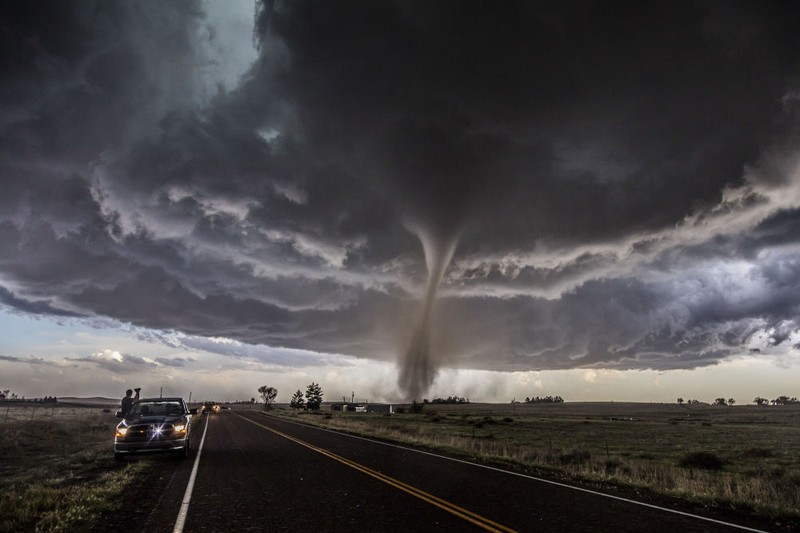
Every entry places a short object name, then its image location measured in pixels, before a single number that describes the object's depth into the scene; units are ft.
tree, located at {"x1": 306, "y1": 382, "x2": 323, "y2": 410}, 633.86
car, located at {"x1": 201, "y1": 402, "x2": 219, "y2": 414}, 349.74
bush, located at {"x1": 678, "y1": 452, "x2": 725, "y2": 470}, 102.12
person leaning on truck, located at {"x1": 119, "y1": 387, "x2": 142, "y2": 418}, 65.97
